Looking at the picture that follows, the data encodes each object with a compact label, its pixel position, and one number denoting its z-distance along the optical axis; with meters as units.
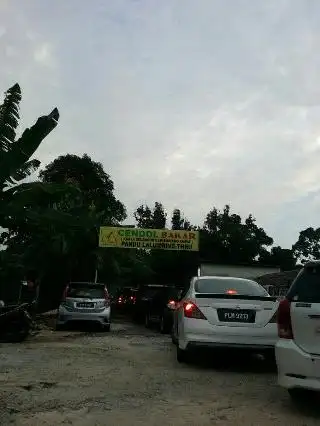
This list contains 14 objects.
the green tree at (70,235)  15.86
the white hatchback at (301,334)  5.84
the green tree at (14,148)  13.12
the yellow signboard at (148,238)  25.34
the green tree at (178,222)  54.22
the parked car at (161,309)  16.81
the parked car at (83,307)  17.41
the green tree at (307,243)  68.44
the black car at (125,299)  25.89
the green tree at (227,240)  53.00
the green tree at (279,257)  57.98
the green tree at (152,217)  53.56
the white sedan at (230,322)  8.95
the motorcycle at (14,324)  13.50
